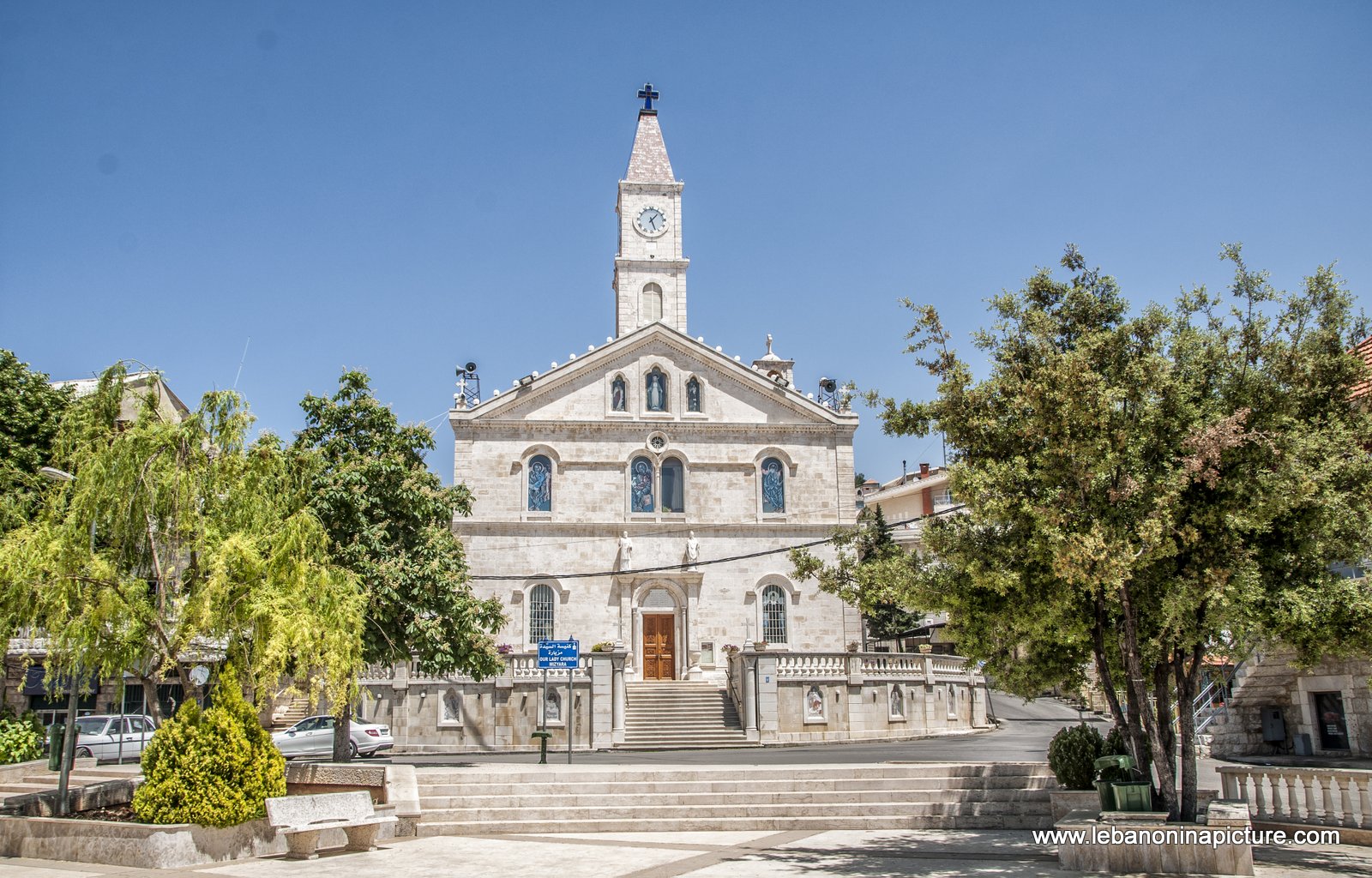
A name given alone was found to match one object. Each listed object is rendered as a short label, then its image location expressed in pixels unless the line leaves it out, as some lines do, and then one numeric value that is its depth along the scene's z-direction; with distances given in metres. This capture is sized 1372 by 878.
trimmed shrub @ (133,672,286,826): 12.48
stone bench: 12.75
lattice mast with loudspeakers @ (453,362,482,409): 38.03
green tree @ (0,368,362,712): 13.23
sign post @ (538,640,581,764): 23.98
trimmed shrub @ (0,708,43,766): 18.88
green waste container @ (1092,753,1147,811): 12.36
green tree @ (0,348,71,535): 30.64
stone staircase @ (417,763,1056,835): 15.34
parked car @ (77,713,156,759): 25.62
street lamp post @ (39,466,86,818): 13.49
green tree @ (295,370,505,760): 22.50
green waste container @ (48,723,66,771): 17.17
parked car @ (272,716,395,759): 26.95
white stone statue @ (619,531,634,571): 36.38
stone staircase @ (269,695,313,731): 30.80
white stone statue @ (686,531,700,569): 36.66
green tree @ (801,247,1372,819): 11.33
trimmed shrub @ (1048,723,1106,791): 14.62
